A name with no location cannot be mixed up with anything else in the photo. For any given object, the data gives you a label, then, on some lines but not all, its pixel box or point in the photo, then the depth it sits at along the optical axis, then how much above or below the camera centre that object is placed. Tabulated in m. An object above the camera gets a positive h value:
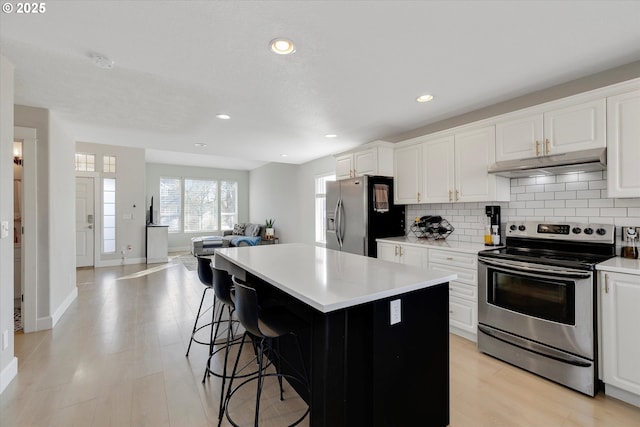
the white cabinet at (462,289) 2.72 -0.76
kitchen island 1.33 -0.67
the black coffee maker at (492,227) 2.97 -0.15
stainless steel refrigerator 3.79 -0.01
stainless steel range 2.01 -0.70
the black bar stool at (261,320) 1.49 -0.62
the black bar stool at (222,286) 2.06 -0.53
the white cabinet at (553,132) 2.19 +0.70
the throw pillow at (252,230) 8.21 -0.48
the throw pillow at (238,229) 8.84 -0.49
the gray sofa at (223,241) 7.31 -0.73
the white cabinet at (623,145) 2.01 +0.49
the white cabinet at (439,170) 3.25 +0.51
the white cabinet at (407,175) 3.63 +0.51
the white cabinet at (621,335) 1.84 -0.83
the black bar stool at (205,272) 2.49 -0.52
